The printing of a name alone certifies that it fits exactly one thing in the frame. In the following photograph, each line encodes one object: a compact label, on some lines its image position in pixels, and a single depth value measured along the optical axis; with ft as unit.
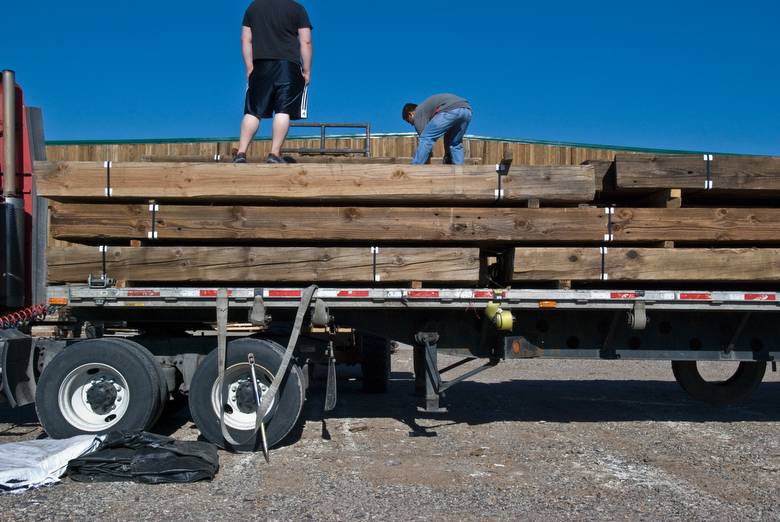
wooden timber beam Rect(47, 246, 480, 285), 18.56
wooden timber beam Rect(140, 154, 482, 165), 21.99
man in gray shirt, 21.76
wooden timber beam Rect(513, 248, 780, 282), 18.84
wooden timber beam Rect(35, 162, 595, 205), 18.42
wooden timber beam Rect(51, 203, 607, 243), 18.54
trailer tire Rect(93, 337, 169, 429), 18.69
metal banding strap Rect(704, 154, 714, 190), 19.27
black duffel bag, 15.70
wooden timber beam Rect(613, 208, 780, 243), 18.94
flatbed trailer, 18.39
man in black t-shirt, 20.42
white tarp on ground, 14.96
